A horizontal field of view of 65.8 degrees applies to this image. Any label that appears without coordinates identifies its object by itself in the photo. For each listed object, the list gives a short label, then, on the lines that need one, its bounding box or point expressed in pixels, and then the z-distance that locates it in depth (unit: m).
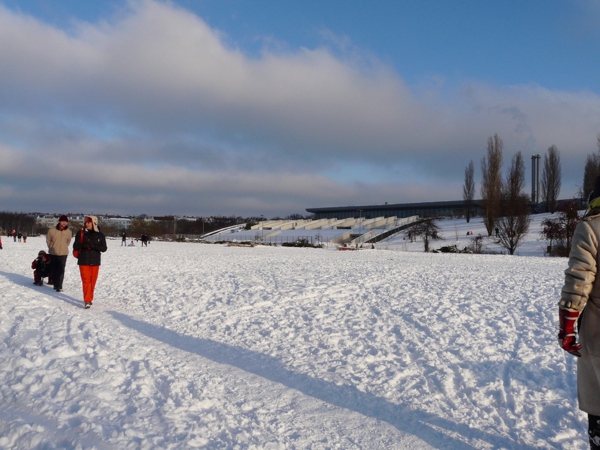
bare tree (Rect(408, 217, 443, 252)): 46.75
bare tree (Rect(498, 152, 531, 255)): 40.56
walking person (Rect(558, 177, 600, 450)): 3.01
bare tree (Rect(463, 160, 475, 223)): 74.44
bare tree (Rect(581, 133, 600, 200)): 60.67
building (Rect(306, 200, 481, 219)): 106.31
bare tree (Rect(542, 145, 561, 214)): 74.50
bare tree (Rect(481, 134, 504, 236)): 52.30
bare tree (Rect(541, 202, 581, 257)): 35.41
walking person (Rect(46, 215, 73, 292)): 10.69
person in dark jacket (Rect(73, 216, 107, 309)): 9.08
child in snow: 12.05
